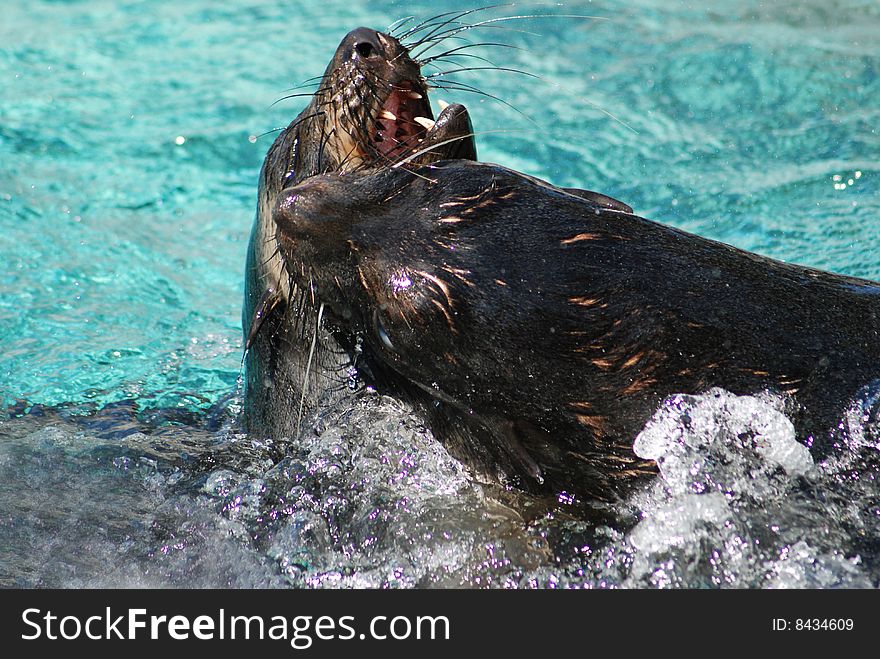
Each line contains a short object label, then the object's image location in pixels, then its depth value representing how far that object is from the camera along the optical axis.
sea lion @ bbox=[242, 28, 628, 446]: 8.20
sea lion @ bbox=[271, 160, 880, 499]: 6.60
